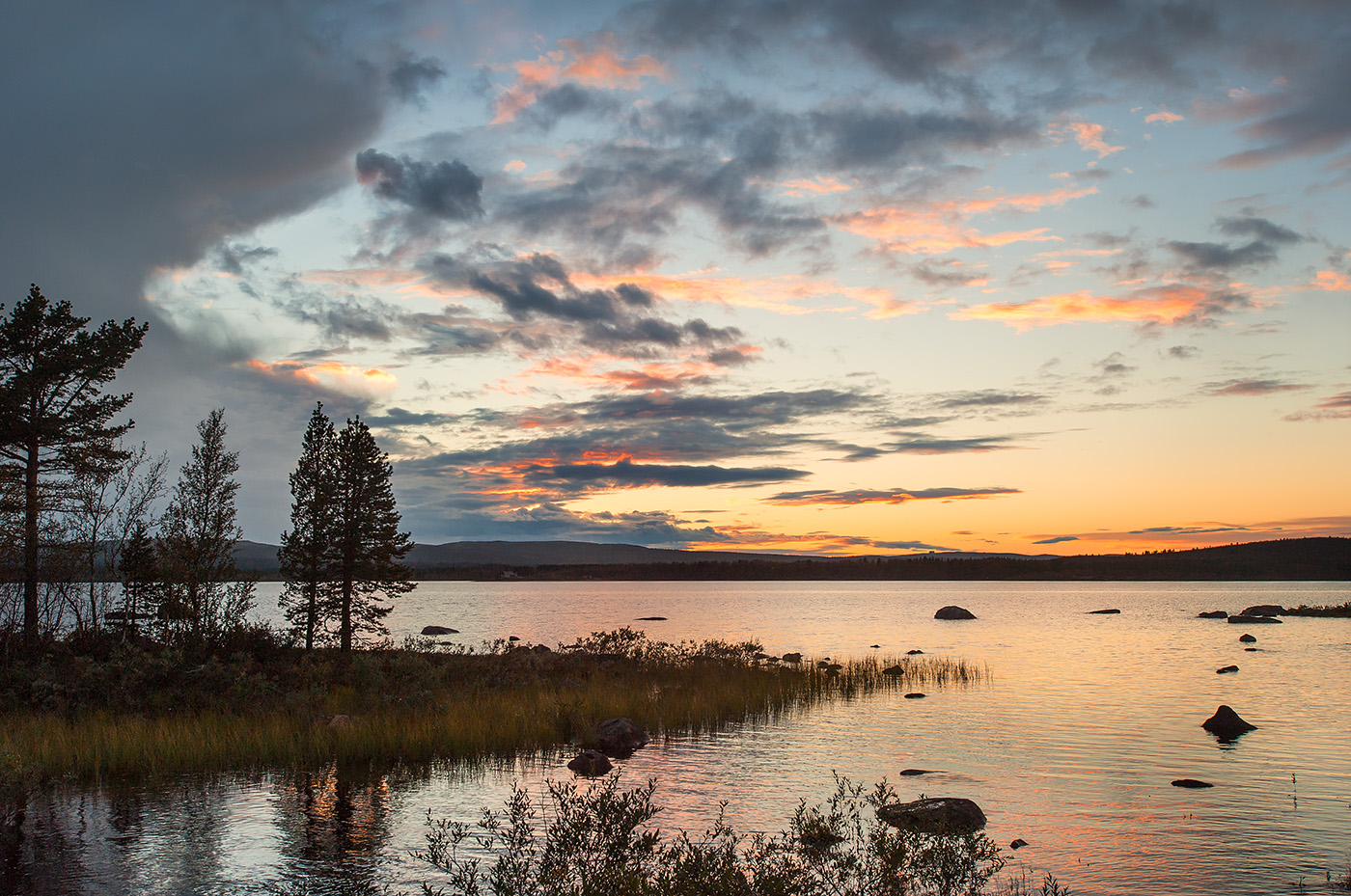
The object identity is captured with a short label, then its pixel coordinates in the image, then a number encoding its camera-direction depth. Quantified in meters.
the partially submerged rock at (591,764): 21.55
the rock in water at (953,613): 101.63
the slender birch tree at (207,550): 33.69
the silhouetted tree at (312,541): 48.06
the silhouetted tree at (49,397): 34.88
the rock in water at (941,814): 15.67
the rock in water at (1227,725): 28.12
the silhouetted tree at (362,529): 48.66
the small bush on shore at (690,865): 9.89
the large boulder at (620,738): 24.81
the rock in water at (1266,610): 88.50
